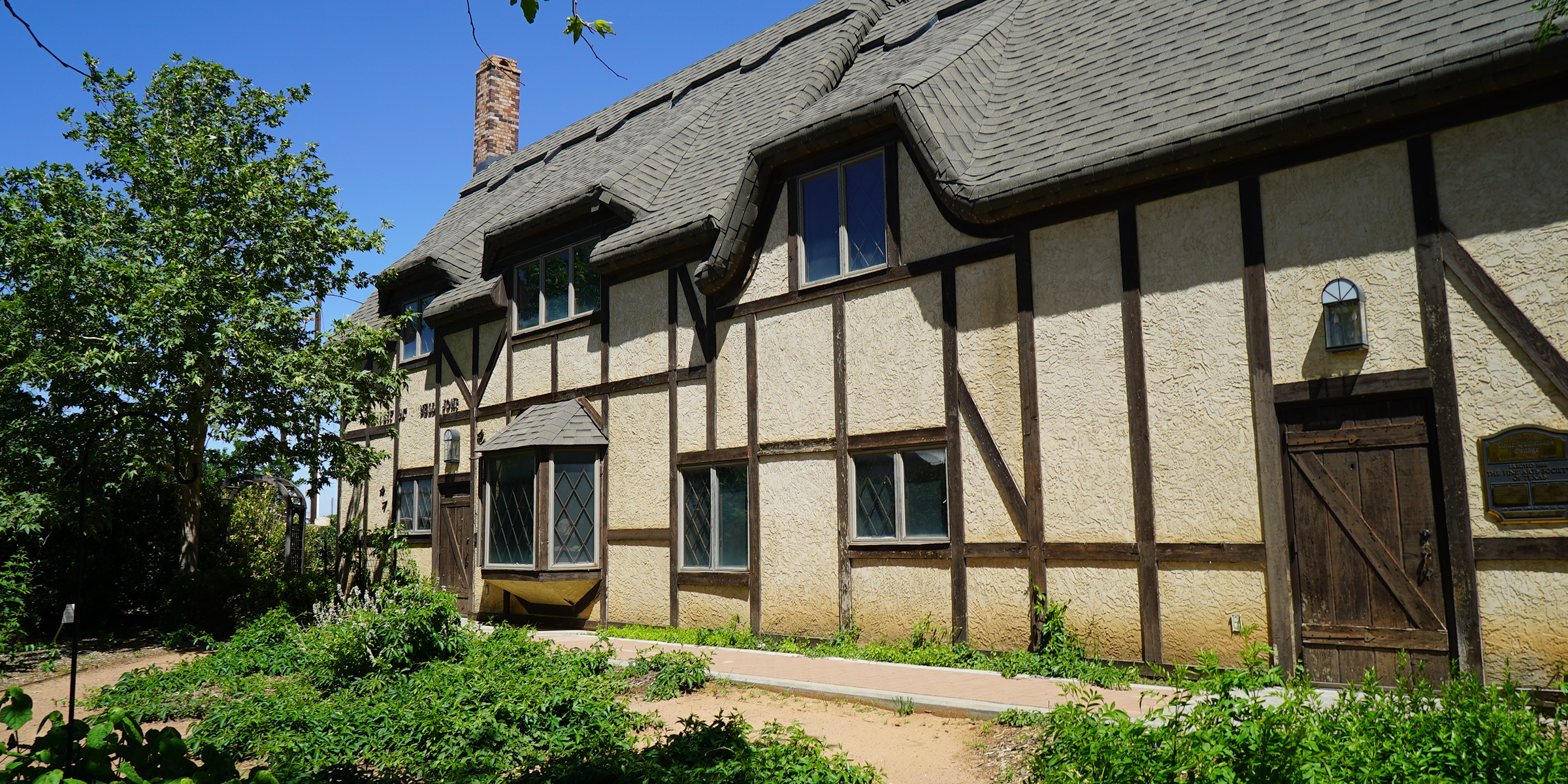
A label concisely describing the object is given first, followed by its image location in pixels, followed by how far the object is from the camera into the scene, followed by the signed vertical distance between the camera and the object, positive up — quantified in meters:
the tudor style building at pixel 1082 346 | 7.15 +1.52
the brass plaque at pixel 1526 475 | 6.77 +0.13
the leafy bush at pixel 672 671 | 8.32 -1.47
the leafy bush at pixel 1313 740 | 4.37 -1.18
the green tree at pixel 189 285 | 13.23 +3.33
